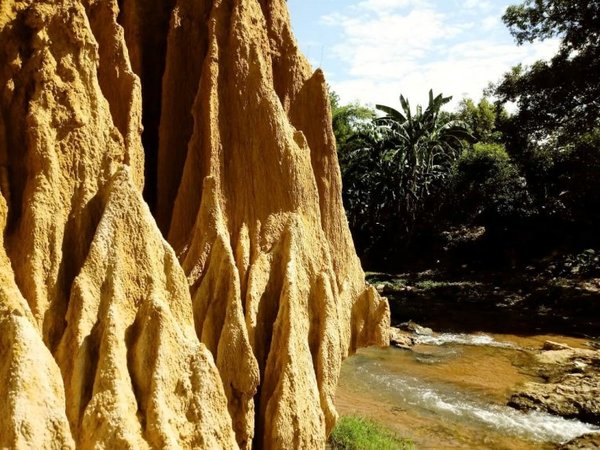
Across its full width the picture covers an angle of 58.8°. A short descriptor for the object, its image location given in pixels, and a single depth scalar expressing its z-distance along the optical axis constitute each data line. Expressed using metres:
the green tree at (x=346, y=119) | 32.75
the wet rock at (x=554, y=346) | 14.75
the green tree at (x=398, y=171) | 29.31
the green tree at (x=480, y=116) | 34.50
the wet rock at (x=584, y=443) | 8.82
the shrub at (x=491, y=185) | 25.88
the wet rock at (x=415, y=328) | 16.77
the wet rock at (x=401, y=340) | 15.20
